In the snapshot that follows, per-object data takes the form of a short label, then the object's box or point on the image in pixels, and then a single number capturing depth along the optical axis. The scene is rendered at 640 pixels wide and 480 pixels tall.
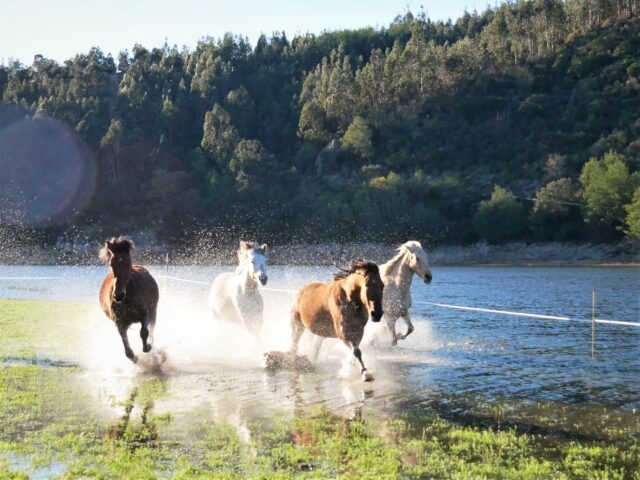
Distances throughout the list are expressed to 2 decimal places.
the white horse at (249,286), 16.19
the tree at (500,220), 109.75
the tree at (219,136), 164.38
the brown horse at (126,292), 13.88
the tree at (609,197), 102.25
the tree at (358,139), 150.75
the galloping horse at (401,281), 17.98
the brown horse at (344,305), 12.76
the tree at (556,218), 106.75
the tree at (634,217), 95.14
